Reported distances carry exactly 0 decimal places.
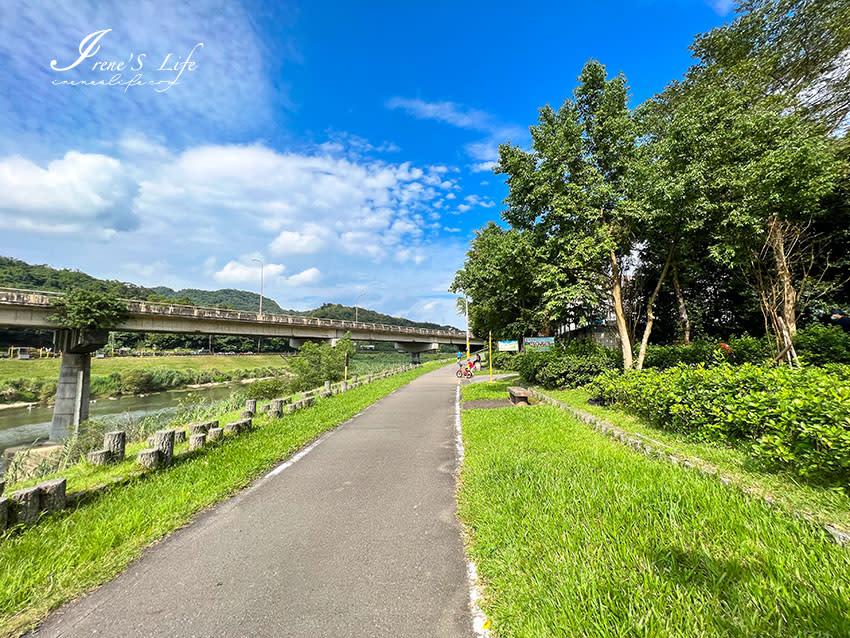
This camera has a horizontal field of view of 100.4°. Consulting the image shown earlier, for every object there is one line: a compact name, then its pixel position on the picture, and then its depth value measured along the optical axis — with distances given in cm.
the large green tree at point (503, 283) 1259
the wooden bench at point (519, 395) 1143
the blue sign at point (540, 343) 1485
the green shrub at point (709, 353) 1320
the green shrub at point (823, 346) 1149
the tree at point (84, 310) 2042
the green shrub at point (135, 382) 3228
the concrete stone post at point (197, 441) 619
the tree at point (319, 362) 2111
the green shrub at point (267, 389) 1848
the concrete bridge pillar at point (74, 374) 2044
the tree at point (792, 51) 1270
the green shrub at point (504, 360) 3045
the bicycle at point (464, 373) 2393
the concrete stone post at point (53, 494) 371
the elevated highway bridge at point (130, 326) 2007
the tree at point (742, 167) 891
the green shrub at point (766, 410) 363
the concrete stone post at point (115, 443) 541
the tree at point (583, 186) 1121
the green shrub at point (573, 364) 1303
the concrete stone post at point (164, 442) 536
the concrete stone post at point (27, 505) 349
